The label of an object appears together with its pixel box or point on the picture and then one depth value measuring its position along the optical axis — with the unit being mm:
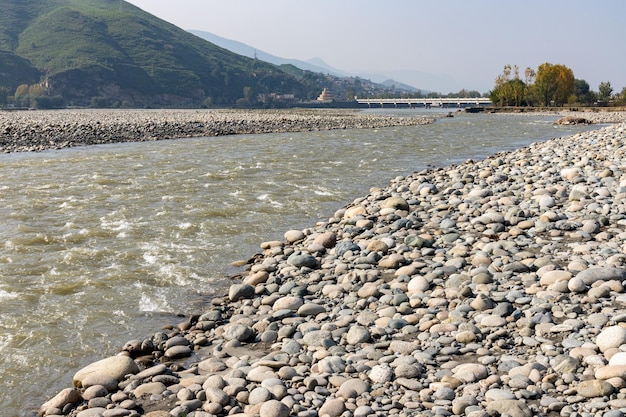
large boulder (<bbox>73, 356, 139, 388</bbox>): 5152
